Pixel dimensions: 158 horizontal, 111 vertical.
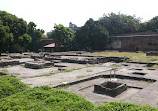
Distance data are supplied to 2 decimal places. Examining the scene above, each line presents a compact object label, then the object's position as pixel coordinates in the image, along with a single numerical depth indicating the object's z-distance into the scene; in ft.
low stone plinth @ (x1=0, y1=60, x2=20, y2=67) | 33.94
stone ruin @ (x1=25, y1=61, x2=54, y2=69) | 31.55
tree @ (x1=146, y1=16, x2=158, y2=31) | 100.58
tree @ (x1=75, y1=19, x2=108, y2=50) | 86.97
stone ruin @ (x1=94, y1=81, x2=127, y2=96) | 14.76
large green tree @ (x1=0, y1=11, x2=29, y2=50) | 56.44
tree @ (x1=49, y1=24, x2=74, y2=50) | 93.04
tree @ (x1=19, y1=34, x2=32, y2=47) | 63.32
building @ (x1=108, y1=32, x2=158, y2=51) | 80.64
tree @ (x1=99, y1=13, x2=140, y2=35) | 107.65
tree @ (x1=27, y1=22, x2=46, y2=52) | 104.02
